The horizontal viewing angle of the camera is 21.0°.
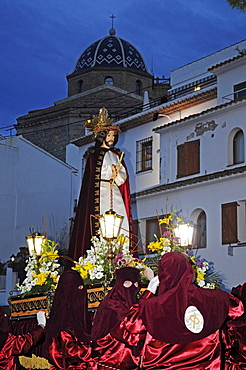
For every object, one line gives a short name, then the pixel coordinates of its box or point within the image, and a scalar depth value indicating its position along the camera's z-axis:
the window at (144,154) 24.33
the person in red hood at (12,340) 7.46
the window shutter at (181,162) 21.97
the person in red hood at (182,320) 5.31
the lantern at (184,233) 9.93
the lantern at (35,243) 10.47
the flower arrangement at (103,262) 8.62
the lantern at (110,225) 8.77
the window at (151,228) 22.34
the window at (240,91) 20.50
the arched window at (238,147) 20.10
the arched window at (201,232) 20.27
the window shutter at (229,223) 19.12
